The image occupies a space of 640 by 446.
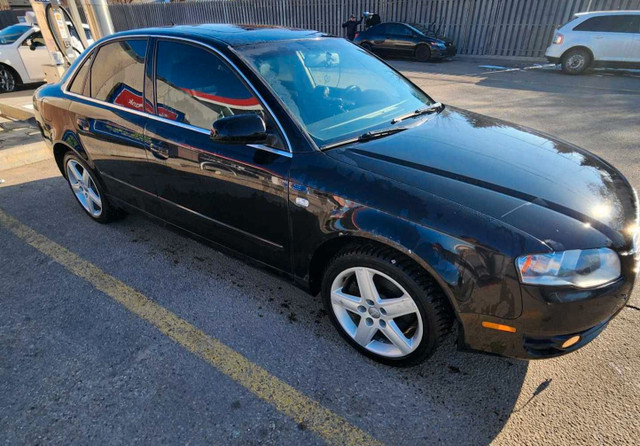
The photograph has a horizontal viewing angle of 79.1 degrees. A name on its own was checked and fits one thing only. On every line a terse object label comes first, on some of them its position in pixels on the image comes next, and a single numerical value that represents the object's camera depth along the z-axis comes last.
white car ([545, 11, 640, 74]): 10.48
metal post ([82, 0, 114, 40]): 7.45
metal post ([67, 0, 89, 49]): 7.35
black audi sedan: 1.72
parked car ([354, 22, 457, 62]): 14.18
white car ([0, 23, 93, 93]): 9.20
